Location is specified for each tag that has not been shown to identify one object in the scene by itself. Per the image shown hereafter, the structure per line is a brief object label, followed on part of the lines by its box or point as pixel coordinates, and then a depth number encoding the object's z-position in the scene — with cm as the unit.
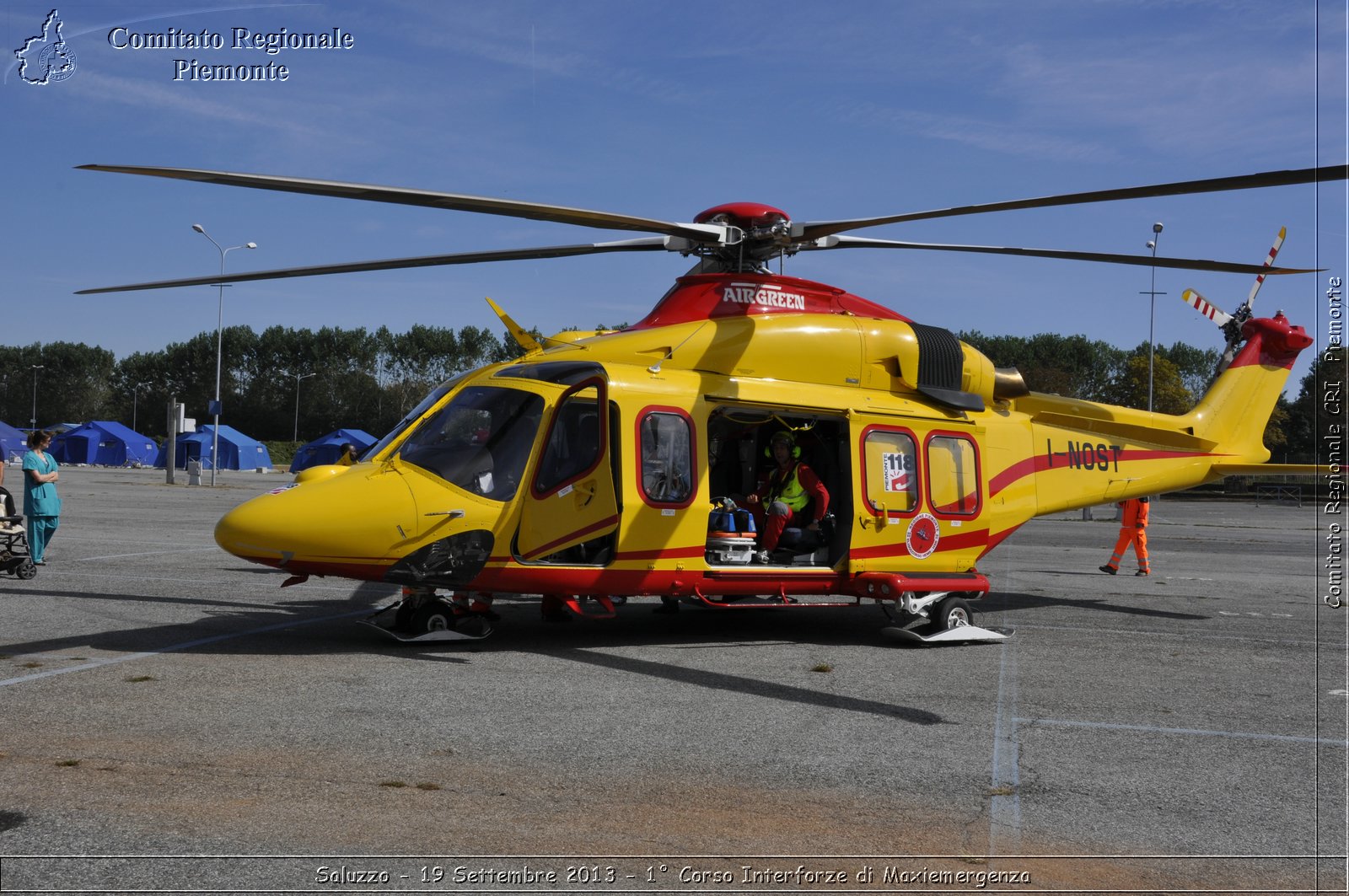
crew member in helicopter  1002
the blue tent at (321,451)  5116
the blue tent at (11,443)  5162
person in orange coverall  1634
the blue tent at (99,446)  6762
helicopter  823
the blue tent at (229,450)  6500
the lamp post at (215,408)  3878
